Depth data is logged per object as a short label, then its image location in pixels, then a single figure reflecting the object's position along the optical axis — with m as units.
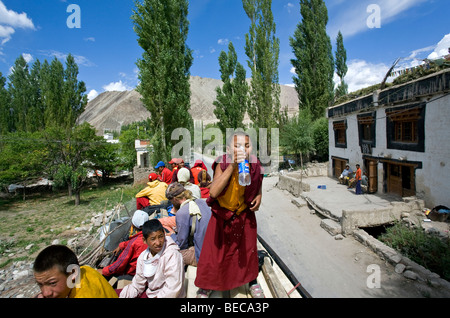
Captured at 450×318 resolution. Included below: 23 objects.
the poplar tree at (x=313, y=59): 22.75
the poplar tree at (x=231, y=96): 23.17
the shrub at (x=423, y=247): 5.53
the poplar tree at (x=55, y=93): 25.31
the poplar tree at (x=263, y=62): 21.19
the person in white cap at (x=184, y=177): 4.49
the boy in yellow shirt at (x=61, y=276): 1.52
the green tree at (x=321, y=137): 21.45
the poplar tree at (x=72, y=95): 25.36
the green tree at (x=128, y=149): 26.69
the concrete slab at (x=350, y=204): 7.77
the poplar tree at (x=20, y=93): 30.73
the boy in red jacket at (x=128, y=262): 2.75
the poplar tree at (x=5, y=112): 31.00
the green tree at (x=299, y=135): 20.73
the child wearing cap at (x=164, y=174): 6.66
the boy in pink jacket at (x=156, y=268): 2.09
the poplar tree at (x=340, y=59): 28.19
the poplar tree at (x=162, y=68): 15.06
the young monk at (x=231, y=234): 1.98
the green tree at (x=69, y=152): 19.20
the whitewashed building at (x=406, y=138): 8.17
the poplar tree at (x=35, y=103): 29.67
